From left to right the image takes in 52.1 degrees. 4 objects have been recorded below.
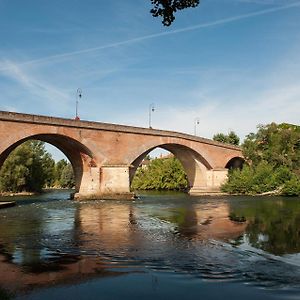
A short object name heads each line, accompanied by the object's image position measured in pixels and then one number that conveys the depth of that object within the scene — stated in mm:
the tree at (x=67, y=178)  71472
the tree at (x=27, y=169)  39282
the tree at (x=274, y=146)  34767
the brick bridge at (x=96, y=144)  23091
